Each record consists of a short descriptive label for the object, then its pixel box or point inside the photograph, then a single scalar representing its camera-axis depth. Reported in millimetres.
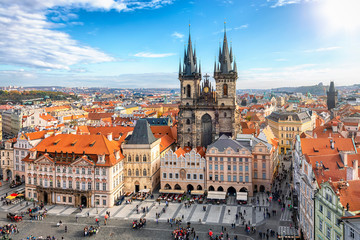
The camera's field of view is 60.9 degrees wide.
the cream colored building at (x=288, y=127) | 117750
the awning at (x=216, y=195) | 67438
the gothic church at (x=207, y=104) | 91188
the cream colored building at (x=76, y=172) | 66438
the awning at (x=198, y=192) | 71500
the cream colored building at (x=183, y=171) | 73438
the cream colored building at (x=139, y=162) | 74000
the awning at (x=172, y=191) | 72688
